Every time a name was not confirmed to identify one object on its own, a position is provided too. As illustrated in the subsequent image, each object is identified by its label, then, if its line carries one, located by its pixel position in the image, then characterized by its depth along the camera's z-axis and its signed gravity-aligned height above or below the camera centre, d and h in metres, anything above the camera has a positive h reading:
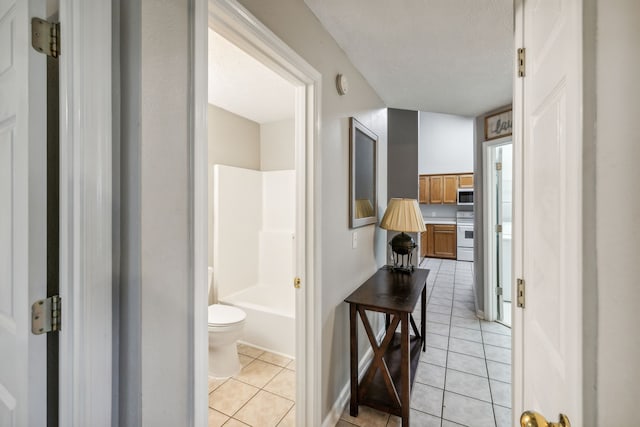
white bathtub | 2.59 -1.10
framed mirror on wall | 2.02 +0.30
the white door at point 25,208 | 0.65 +0.01
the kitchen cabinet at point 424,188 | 7.42 +0.67
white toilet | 2.18 -1.04
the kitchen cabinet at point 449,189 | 7.09 +0.61
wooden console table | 1.67 -0.87
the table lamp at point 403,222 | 2.35 -0.08
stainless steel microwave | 6.74 +0.41
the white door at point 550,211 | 0.49 +0.00
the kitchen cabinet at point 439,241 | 6.95 -0.72
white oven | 6.62 -0.62
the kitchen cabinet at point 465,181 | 6.90 +0.81
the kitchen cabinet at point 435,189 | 7.27 +0.63
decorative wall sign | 2.93 +0.97
